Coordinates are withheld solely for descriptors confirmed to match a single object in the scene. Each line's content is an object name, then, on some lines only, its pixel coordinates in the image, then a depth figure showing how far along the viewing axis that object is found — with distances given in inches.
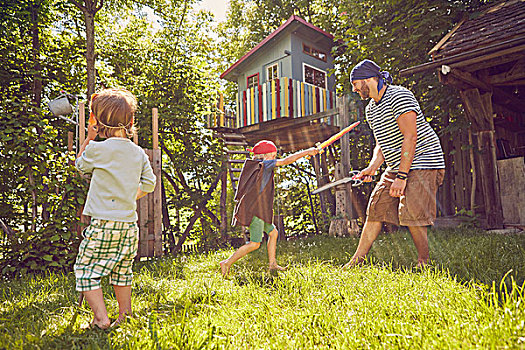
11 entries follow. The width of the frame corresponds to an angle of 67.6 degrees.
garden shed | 231.1
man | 136.3
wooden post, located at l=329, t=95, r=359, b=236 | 294.8
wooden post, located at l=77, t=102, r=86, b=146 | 186.6
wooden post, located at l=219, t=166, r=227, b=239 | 331.9
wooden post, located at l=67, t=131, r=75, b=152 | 228.4
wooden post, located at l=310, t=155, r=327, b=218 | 356.0
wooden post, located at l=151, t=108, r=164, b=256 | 255.0
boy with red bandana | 147.8
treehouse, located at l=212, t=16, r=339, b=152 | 424.5
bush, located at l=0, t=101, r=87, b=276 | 193.5
